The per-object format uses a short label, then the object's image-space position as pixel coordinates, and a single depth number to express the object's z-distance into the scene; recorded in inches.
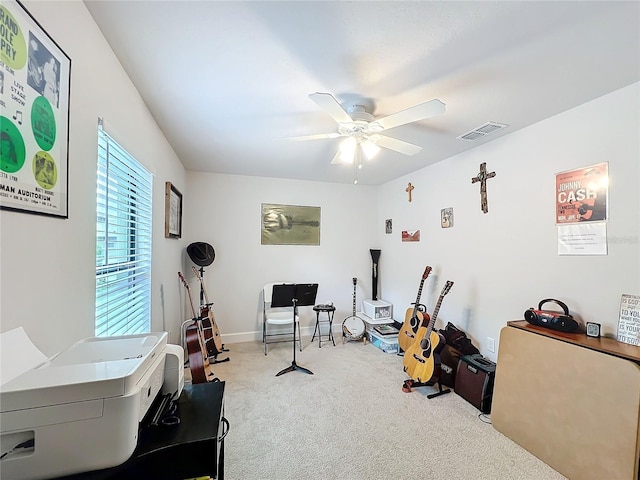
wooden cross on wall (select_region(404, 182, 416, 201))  147.9
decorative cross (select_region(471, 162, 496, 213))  106.5
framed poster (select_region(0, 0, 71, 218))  30.7
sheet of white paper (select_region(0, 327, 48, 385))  29.8
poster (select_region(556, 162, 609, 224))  73.5
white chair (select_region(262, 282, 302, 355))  145.4
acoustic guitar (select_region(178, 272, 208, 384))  96.8
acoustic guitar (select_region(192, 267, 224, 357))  125.9
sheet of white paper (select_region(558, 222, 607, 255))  73.7
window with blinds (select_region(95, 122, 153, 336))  55.2
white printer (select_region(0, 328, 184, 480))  24.9
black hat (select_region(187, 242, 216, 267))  138.1
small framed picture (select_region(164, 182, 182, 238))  103.0
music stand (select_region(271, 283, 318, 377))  118.6
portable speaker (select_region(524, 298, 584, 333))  75.3
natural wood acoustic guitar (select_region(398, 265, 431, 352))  120.1
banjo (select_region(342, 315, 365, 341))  156.5
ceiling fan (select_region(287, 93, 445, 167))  60.6
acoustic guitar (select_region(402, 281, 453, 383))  100.7
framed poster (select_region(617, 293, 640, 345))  65.3
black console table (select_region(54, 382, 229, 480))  30.6
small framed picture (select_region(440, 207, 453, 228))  123.3
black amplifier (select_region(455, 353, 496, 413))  90.4
